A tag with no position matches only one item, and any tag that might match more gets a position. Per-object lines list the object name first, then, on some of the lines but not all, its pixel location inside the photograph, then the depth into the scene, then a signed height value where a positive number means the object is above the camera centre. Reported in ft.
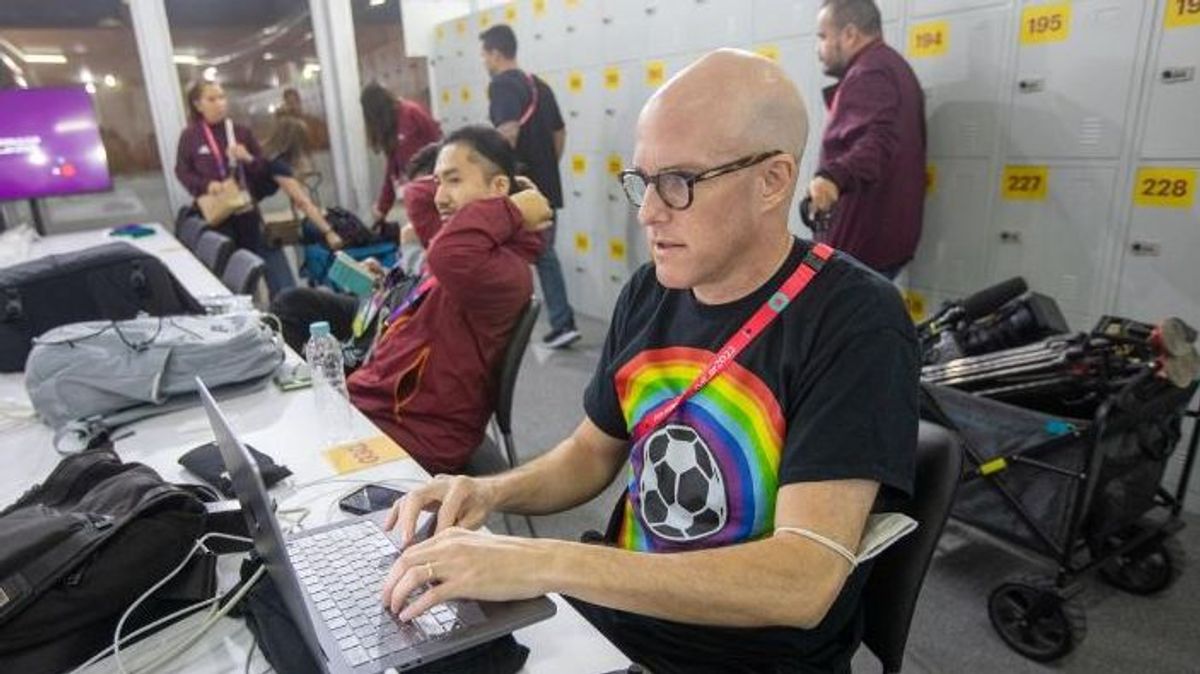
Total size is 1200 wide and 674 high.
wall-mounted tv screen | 15.05 -0.16
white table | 2.85 -1.93
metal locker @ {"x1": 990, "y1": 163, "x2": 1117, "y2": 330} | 8.07 -1.45
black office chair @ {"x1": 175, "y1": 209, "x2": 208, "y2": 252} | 13.78 -1.81
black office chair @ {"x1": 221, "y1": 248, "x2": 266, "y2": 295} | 9.40 -1.77
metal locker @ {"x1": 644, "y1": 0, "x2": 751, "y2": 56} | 11.41 +1.32
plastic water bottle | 5.10 -1.93
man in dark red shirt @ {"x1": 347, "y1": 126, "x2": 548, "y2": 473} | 5.85 -1.67
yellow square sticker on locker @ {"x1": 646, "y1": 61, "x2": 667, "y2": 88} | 12.97 +0.65
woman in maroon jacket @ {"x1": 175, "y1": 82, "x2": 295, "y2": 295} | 14.58 -0.57
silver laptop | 2.52 -1.73
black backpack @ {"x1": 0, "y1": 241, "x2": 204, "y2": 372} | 6.74 -1.43
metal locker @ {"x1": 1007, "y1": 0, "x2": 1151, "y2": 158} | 7.59 +0.17
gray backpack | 5.15 -1.60
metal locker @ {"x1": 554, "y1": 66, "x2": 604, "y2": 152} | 14.56 +0.18
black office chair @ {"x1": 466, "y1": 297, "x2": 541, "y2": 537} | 6.09 -2.10
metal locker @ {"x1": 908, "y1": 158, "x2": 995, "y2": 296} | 9.00 -1.51
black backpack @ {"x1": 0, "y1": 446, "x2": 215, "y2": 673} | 2.80 -1.64
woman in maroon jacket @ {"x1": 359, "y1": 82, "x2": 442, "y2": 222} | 13.94 -0.10
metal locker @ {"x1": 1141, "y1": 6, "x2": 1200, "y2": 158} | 7.13 +0.00
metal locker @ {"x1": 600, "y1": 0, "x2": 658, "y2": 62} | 13.09 +1.43
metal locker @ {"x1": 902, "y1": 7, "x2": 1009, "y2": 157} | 8.55 +0.28
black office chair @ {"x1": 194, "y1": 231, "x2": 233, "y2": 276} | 11.02 -1.76
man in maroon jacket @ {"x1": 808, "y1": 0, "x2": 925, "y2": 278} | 8.42 -0.47
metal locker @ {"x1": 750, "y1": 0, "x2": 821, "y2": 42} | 10.26 +1.20
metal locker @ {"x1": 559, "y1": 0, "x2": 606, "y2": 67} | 14.08 +1.50
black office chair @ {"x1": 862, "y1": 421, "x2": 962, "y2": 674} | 3.30 -1.95
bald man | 2.81 -1.34
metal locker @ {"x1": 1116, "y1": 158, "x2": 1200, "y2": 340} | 7.41 -1.50
